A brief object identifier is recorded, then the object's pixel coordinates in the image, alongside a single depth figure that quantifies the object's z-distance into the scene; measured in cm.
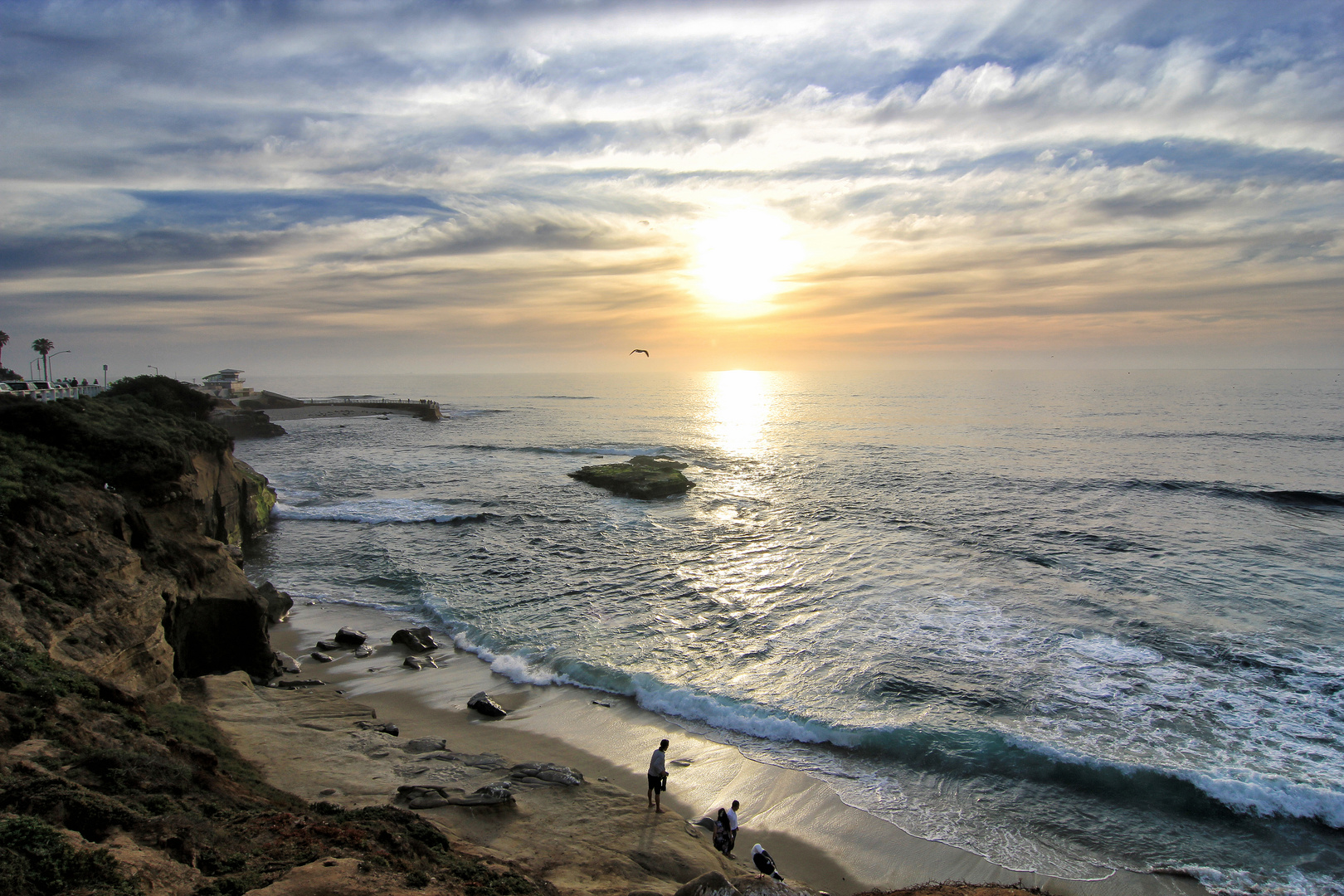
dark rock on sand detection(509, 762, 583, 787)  1327
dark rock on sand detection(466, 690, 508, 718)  1730
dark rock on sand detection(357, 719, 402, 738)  1538
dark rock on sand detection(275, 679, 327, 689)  1783
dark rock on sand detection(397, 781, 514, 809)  1166
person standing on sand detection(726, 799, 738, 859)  1181
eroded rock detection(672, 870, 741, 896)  846
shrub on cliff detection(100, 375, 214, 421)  3744
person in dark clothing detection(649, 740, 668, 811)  1291
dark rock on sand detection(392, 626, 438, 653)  2172
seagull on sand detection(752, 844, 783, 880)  1110
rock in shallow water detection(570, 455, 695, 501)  4697
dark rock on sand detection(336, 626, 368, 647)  2198
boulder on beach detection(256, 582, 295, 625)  2375
